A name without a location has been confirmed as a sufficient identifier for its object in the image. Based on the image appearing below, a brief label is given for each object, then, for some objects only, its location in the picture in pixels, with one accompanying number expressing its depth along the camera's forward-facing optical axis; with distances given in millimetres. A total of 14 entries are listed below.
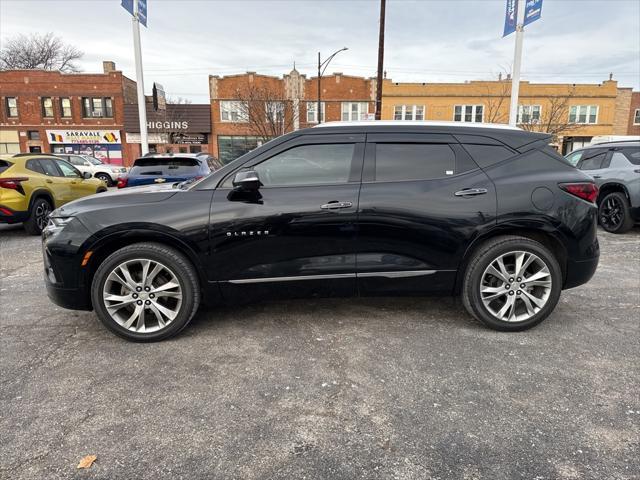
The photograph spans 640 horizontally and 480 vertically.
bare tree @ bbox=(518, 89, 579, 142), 26709
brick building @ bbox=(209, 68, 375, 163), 36969
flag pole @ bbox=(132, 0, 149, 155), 13369
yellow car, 7691
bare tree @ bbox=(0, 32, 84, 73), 48000
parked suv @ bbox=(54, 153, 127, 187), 21031
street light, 23289
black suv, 3414
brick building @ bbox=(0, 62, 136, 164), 35875
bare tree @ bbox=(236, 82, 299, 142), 32375
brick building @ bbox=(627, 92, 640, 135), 40281
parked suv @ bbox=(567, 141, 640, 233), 7863
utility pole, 16247
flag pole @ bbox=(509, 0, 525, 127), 12117
